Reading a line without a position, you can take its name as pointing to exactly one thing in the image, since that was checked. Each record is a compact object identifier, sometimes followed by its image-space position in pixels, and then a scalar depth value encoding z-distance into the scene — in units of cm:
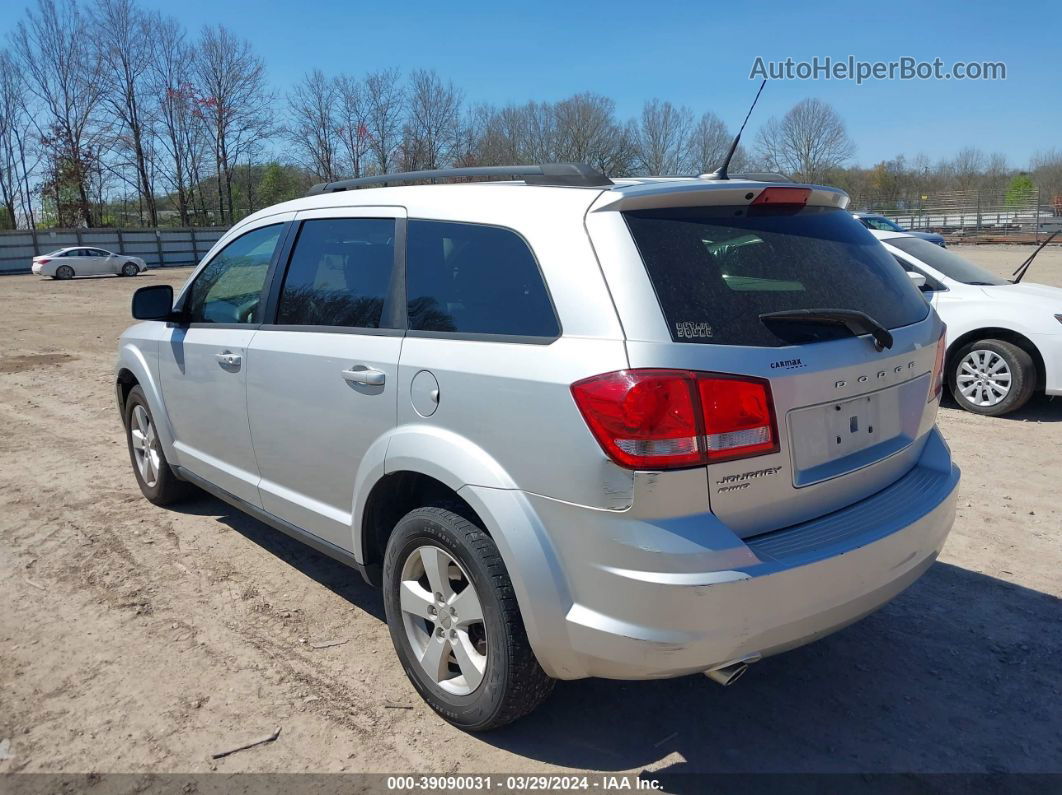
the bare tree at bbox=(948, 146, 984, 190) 6414
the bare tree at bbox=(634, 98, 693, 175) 5841
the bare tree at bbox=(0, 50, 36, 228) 5456
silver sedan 3425
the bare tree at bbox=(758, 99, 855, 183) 6091
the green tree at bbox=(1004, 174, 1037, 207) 4999
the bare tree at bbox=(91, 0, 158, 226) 5601
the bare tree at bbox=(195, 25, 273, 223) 5766
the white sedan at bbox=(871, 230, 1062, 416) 717
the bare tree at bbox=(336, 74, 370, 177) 5147
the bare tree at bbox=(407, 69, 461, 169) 4912
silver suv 234
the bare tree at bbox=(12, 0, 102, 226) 5394
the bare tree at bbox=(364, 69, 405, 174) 5047
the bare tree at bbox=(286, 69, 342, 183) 5228
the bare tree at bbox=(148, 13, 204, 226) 5766
